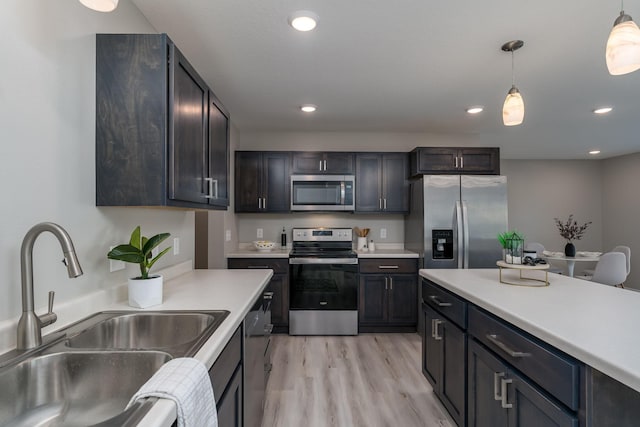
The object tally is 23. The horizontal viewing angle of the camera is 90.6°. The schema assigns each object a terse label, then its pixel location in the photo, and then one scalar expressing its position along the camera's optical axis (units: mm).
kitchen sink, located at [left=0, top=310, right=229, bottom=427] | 854
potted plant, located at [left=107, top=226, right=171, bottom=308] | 1385
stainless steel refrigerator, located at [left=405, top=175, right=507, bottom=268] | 3484
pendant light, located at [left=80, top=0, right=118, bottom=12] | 1075
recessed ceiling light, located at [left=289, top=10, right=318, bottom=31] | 1749
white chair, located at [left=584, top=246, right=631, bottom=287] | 4588
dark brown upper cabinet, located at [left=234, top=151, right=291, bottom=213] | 3861
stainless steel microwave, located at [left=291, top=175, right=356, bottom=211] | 3828
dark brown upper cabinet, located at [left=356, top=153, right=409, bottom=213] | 3904
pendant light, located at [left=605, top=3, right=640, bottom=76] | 1219
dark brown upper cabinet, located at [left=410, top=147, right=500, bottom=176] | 3699
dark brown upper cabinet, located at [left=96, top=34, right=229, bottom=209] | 1356
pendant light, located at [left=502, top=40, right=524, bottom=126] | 1854
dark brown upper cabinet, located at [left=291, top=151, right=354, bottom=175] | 3865
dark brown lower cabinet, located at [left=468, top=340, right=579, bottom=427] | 1088
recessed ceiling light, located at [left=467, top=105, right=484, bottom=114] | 3218
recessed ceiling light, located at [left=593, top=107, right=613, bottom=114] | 3285
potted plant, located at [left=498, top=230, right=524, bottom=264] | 1758
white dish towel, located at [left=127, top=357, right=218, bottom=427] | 683
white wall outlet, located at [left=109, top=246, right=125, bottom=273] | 1510
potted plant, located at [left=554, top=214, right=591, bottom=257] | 4168
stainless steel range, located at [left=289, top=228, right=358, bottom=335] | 3516
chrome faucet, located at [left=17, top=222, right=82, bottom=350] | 945
